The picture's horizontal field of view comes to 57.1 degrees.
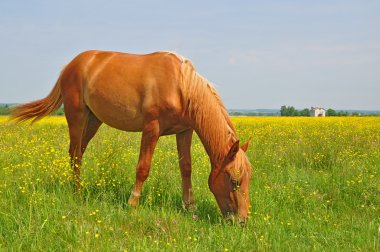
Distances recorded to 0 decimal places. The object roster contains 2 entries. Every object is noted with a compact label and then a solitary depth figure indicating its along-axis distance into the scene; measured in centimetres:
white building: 7560
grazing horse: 420
